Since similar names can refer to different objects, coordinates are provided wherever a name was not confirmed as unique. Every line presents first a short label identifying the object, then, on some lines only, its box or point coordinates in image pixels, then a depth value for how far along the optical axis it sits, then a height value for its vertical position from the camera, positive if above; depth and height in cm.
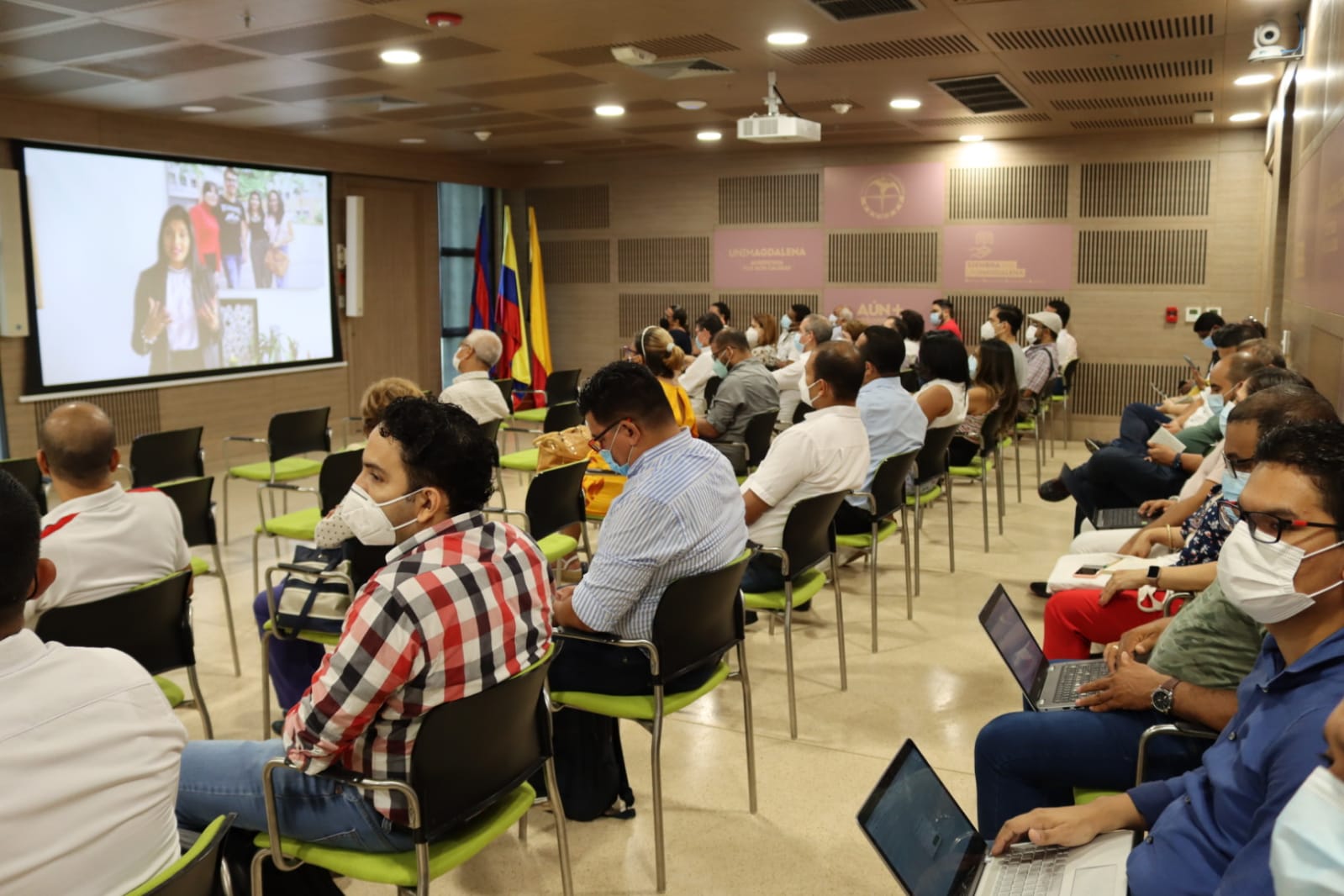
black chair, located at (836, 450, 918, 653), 437 -78
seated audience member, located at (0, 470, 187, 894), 135 -58
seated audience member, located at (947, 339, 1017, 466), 625 -46
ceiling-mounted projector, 681 +127
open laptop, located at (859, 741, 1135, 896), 181 -96
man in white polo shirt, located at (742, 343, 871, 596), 387 -53
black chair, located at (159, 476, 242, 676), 418 -76
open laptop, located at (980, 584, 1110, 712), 264 -93
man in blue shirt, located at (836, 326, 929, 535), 496 -41
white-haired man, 609 -34
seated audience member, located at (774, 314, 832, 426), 739 -41
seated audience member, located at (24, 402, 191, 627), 293 -56
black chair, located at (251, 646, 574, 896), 193 -90
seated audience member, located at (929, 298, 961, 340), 1008 +5
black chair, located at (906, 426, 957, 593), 514 -74
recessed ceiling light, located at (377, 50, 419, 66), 614 +160
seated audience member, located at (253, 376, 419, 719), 296 -103
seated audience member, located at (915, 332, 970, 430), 559 -33
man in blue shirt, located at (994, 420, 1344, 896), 159 -55
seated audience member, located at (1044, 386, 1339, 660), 280 -74
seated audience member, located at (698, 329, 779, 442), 598 -46
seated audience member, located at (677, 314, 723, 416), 744 -39
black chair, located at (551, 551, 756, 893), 268 -86
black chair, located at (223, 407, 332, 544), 599 -72
